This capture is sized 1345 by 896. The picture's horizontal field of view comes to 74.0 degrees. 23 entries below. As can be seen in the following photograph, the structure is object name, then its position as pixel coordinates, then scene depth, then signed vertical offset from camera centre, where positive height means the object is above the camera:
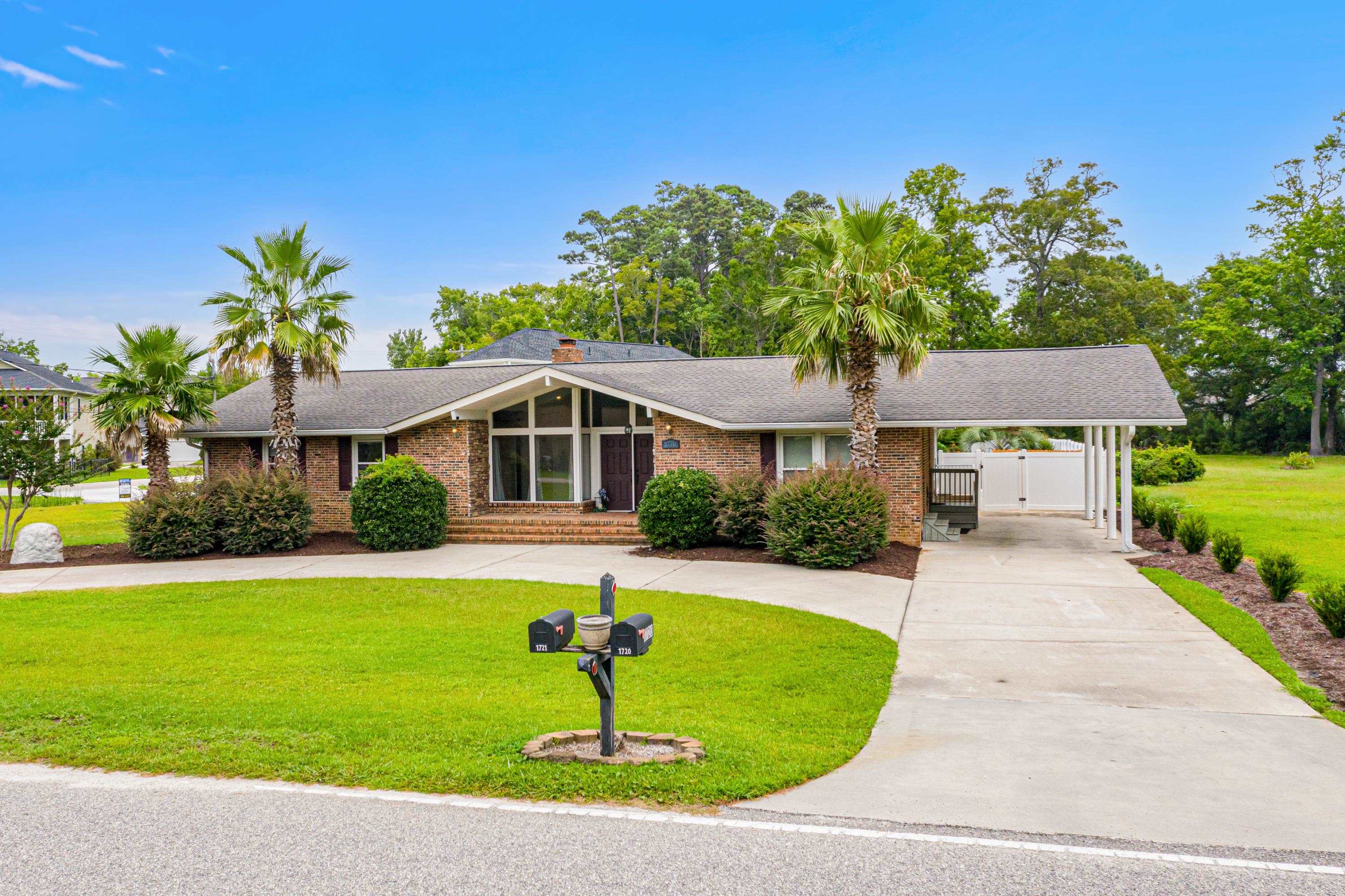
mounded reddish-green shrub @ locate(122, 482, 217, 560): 16.77 -1.32
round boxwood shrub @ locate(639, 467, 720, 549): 16.11 -1.15
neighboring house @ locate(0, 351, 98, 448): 48.25 +4.13
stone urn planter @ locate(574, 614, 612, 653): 5.29 -1.09
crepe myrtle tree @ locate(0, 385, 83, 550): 16.72 +0.15
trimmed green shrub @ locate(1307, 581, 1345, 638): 8.94 -1.72
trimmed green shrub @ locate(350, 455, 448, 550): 17.02 -1.07
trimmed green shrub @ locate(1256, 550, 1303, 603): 10.89 -1.68
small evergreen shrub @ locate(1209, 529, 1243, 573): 12.98 -1.64
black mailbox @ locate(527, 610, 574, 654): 5.13 -1.06
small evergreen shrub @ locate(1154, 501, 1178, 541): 16.77 -1.53
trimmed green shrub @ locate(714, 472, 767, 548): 15.98 -1.11
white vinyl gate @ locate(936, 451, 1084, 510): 23.22 -0.94
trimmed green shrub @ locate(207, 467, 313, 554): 16.97 -1.11
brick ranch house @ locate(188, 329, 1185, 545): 16.81 +0.50
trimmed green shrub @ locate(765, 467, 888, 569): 14.23 -1.18
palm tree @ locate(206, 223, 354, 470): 17.70 +2.66
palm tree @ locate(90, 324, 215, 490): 17.17 +1.23
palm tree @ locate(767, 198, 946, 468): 14.91 +2.35
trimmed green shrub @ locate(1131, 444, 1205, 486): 30.16 -0.90
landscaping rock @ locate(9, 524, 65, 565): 16.45 -1.67
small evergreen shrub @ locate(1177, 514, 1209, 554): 14.92 -1.60
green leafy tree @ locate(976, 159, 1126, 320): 42.28 +10.61
